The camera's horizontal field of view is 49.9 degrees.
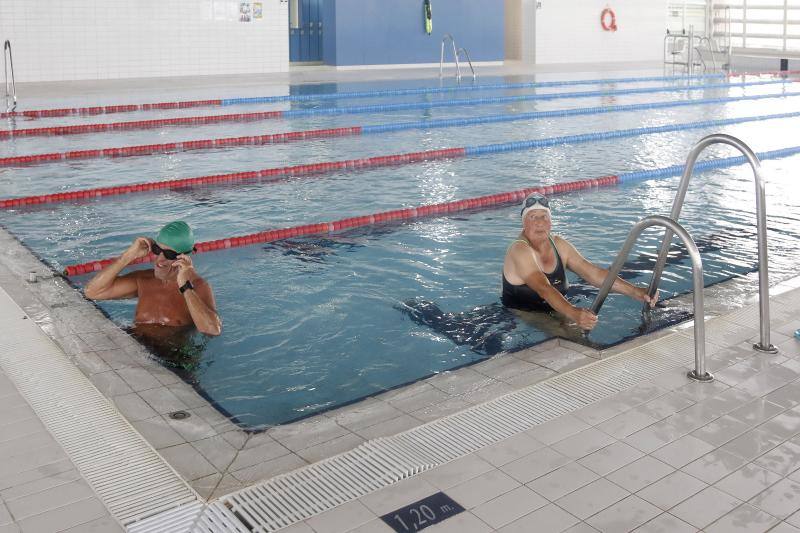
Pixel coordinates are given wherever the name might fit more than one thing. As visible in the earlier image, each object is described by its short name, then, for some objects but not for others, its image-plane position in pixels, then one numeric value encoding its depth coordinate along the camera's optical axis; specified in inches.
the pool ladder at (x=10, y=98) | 546.4
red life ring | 1120.8
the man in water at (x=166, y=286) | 166.6
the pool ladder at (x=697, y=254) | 147.1
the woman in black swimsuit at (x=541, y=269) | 189.0
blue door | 951.0
